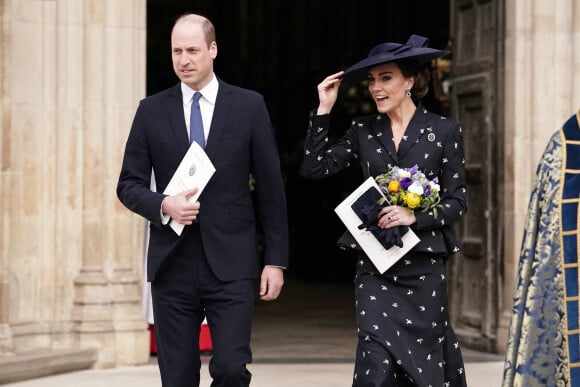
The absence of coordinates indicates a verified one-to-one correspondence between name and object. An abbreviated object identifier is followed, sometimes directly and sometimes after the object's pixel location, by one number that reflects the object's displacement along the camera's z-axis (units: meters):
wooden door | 21.84
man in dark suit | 12.05
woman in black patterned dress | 12.94
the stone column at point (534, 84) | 20.84
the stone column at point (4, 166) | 19.37
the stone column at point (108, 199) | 19.95
